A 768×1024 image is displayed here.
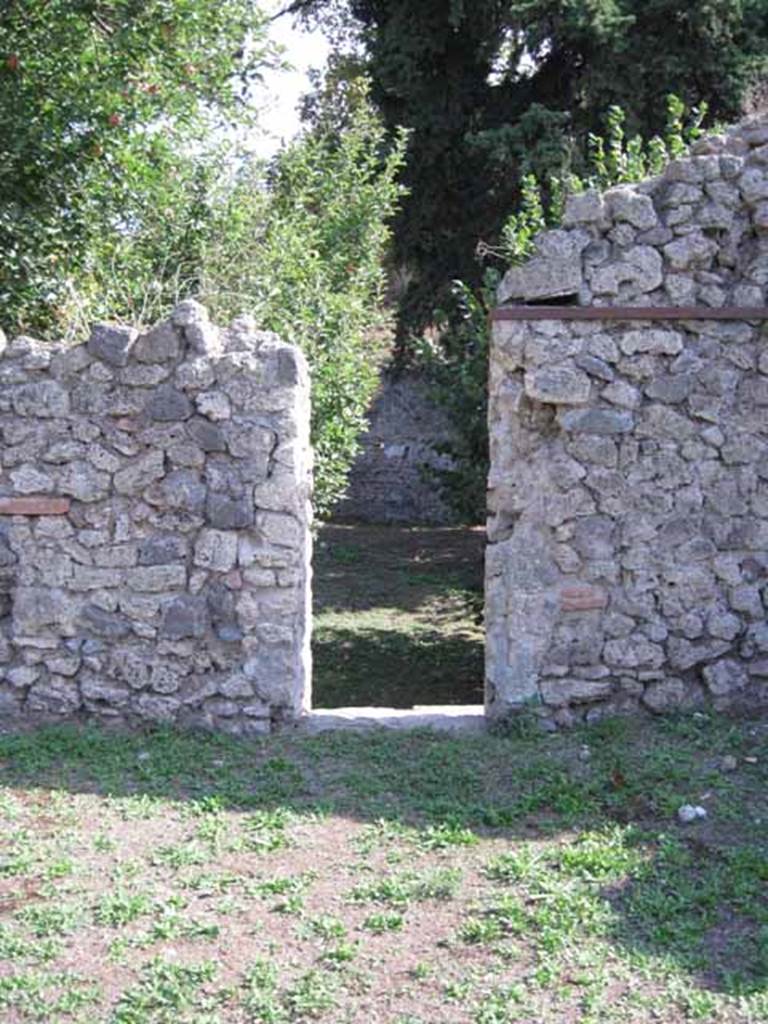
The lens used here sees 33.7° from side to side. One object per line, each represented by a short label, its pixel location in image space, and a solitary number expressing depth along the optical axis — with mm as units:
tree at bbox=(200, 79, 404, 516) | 7977
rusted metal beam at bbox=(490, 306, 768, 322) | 5973
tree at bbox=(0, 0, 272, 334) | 7461
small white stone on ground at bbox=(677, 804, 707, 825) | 5148
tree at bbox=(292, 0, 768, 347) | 10445
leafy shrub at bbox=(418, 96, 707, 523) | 7332
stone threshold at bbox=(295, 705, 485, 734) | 6129
